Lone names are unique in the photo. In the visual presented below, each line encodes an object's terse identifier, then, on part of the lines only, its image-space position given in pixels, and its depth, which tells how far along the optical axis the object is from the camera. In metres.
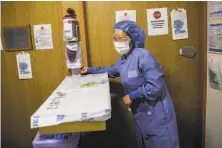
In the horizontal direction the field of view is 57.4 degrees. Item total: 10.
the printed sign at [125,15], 1.66
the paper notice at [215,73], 1.51
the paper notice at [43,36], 1.66
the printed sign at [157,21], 1.68
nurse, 1.23
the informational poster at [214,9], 1.44
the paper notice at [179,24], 1.70
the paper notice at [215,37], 1.47
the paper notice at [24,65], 1.71
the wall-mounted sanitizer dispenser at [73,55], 1.55
